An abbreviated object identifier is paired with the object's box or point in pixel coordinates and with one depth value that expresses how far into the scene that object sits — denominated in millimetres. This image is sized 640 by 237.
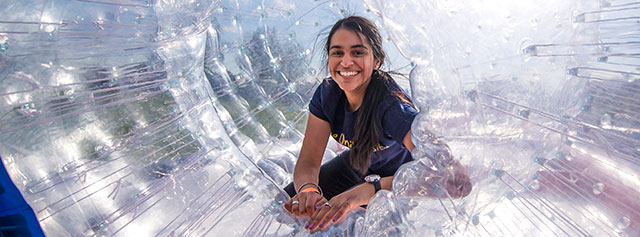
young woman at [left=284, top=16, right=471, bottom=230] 1012
